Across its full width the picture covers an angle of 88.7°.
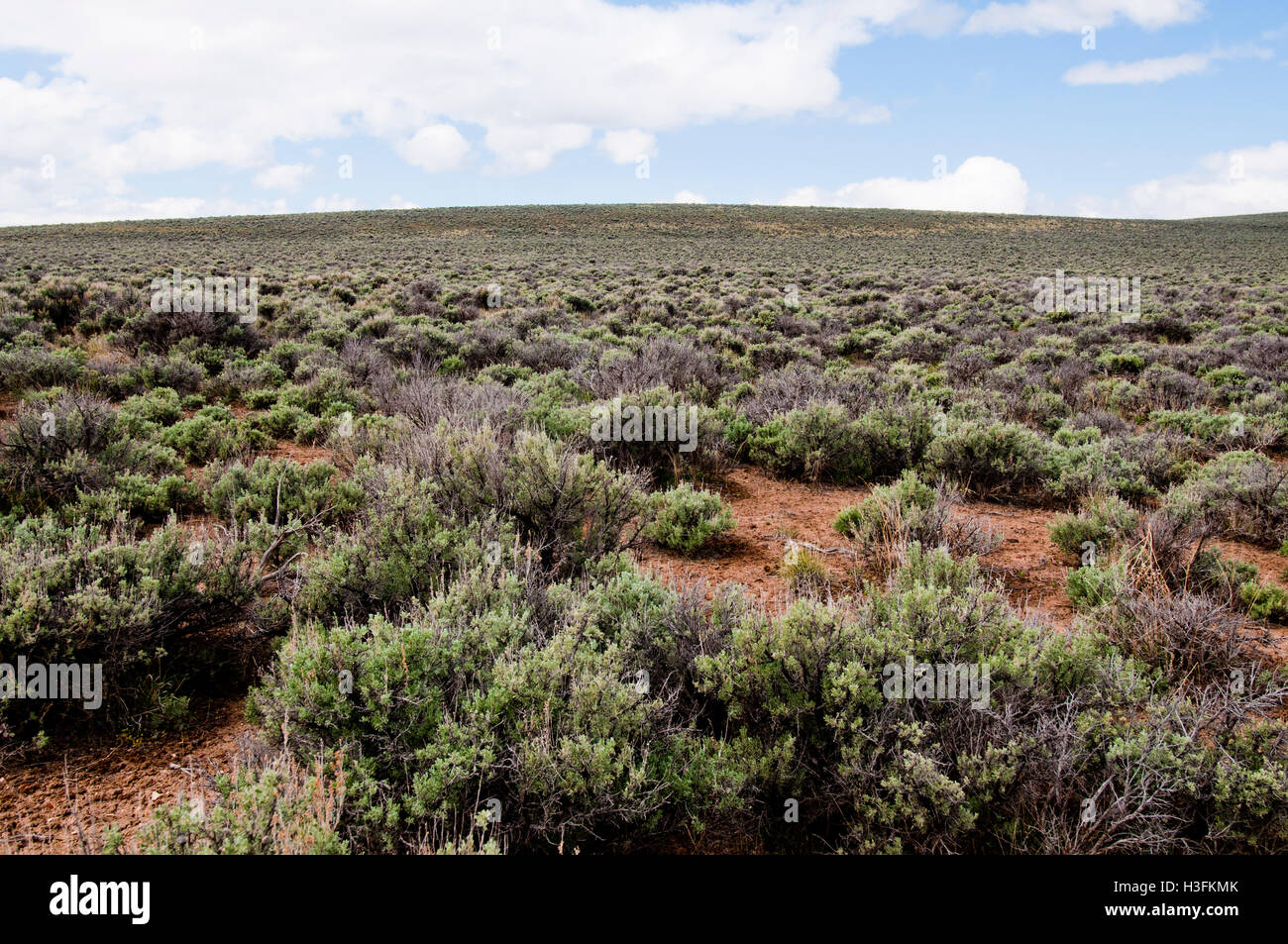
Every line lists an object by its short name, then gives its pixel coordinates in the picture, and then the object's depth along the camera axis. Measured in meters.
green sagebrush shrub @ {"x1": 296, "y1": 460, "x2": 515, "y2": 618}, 3.41
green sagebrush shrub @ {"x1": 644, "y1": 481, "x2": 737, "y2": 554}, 5.01
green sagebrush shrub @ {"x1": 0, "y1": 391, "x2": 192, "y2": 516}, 4.79
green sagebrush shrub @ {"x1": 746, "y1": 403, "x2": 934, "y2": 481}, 6.71
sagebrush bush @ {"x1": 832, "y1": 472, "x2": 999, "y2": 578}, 4.63
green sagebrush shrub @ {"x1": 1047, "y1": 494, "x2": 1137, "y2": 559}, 4.80
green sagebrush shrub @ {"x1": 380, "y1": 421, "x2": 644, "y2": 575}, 4.30
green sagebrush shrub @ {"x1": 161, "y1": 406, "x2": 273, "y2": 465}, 6.37
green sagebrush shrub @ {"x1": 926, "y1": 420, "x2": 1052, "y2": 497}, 6.25
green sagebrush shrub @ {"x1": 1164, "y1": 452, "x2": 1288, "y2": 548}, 5.27
